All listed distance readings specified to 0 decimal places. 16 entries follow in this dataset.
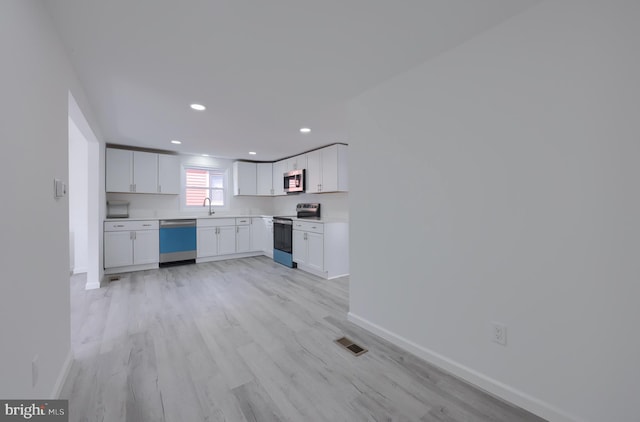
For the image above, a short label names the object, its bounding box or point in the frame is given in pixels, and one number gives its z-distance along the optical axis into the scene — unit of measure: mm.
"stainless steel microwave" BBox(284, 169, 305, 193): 5113
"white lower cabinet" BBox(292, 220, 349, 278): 4125
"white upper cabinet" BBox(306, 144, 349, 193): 4375
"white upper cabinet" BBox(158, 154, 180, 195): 5098
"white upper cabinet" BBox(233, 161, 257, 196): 6000
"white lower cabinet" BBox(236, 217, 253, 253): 5672
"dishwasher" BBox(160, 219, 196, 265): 4828
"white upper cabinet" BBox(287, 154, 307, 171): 5145
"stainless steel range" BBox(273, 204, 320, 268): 4926
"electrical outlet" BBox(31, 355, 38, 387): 1205
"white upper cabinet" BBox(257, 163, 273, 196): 6254
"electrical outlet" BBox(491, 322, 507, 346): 1587
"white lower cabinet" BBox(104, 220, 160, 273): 4301
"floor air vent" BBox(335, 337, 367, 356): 2080
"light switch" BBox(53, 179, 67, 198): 1595
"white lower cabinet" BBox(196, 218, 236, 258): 5227
